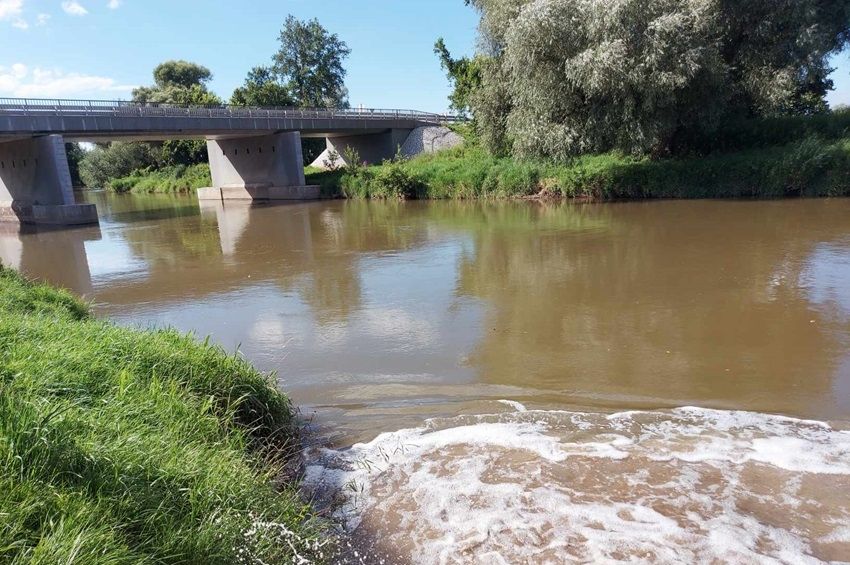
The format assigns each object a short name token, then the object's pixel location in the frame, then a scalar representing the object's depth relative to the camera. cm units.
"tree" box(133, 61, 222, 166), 5703
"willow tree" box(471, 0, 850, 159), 1935
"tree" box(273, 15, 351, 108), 6506
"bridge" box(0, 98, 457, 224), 2727
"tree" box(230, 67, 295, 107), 5347
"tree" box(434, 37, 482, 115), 3772
